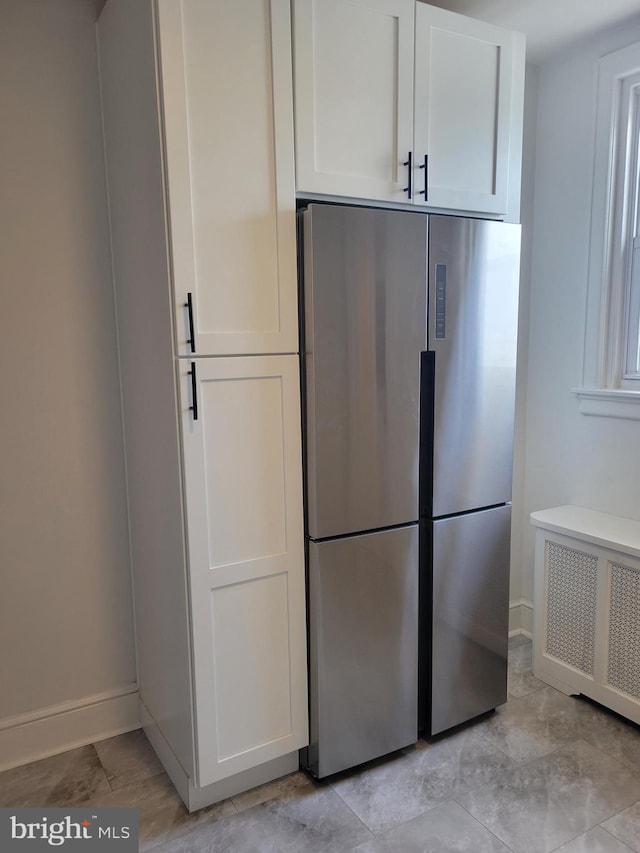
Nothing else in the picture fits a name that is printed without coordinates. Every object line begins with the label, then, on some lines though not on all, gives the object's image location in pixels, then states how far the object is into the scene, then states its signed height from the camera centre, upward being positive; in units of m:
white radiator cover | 2.21 -1.04
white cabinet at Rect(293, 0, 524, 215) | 1.75 +0.68
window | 2.40 +0.30
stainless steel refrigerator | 1.82 -0.44
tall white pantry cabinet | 1.60 -0.07
